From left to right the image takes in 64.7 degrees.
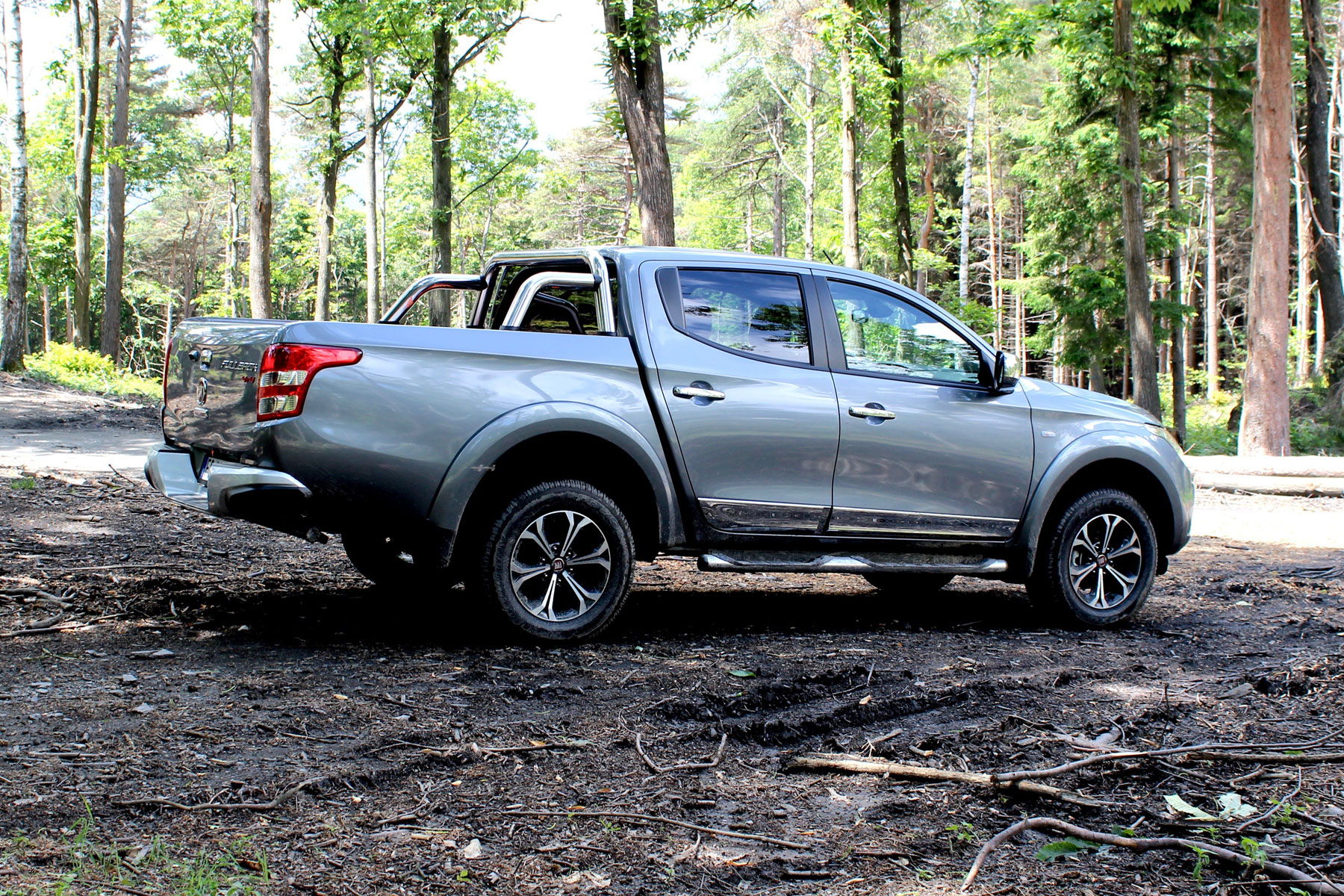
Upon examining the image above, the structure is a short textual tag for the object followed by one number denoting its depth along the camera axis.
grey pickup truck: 4.70
